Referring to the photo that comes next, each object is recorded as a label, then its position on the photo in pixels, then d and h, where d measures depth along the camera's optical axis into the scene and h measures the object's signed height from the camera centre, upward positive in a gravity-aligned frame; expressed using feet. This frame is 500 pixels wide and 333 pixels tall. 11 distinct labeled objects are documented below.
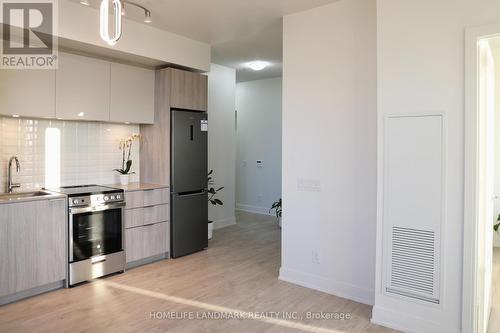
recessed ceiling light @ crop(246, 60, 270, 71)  19.79 +5.56
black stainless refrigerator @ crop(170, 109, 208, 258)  14.98 -0.94
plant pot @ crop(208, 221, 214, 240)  18.17 -3.54
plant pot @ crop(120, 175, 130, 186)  14.93 -0.79
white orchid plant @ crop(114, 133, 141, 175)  15.31 +0.53
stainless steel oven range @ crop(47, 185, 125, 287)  11.84 -2.54
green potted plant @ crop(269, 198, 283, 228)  21.26 -3.06
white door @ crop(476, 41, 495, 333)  8.45 -0.54
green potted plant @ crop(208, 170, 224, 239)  18.25 -2.04
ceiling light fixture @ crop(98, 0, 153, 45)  6.65 +2.74
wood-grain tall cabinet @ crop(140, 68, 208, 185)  14.89 +2.22
